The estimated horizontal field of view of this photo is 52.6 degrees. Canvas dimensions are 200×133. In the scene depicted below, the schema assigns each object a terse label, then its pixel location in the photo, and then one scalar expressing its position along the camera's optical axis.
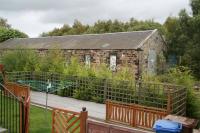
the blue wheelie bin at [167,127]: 5.48
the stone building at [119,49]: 15.32
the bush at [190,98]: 8.53
